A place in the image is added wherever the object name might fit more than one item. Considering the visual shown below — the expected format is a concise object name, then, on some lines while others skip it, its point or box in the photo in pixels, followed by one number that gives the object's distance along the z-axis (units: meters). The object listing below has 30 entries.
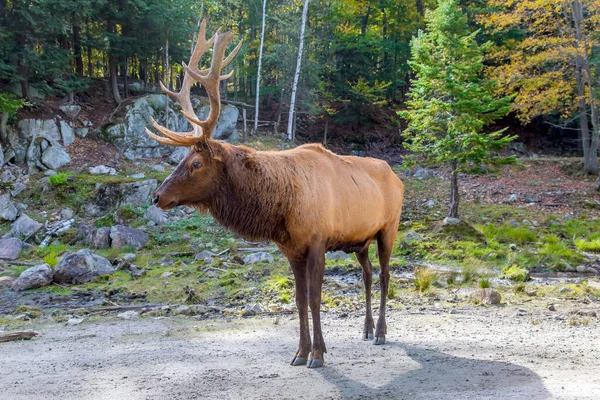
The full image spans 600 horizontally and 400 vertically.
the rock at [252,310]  8.84
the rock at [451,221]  16.46
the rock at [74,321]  8.77
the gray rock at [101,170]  21.64
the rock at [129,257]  14.50
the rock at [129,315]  9.13
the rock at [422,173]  24.39
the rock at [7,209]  18.19
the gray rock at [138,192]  19.22
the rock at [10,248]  15.02
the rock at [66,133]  23.62
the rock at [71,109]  25.05
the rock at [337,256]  13.83
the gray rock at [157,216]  17.95
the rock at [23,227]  17.07
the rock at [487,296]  9.12
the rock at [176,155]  24.14
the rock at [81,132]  24.41
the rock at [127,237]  15.98
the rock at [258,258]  13.48
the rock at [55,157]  21.67
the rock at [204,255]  14.52
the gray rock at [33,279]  12.00
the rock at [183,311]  9.19
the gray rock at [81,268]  12.44
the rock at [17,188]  19.58
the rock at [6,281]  12.37
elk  6.16
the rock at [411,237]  15.15
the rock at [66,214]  18.48
